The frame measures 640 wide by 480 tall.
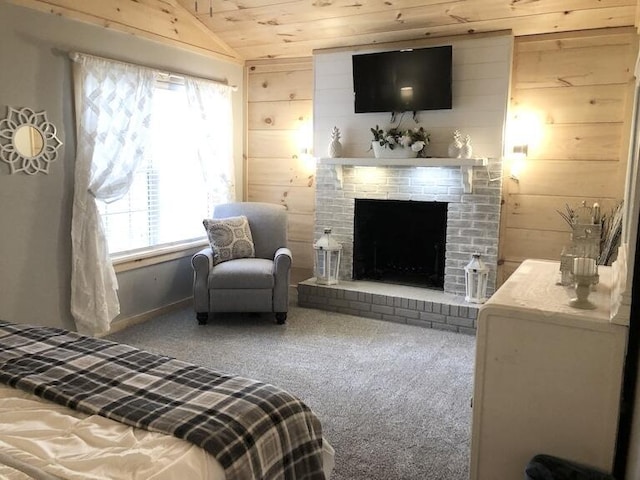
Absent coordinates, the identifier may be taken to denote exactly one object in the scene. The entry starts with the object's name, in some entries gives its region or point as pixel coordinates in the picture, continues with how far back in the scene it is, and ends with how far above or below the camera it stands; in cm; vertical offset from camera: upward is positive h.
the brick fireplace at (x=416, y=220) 438 -46
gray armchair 432 -91
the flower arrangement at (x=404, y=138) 446 +31
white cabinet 190 -74
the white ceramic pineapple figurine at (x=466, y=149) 429 +22
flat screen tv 431 +79
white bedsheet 125 -68
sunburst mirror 340 +17
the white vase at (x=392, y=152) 452 +20
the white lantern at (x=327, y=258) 492 -78
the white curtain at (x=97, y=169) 381 +0
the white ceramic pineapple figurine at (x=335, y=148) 484 +24
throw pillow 459 -57
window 436 -18
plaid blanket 142 -66
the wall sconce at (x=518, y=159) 421 +15
